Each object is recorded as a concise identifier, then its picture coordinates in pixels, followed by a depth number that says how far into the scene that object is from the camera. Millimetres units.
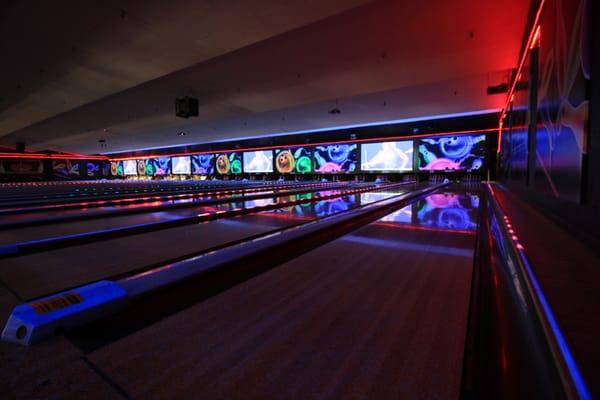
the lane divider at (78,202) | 3238
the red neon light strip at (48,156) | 14756
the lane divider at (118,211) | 2282
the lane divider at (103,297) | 676
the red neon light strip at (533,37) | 2777
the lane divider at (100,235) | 1527
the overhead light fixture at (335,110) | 6896
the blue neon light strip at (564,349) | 466
